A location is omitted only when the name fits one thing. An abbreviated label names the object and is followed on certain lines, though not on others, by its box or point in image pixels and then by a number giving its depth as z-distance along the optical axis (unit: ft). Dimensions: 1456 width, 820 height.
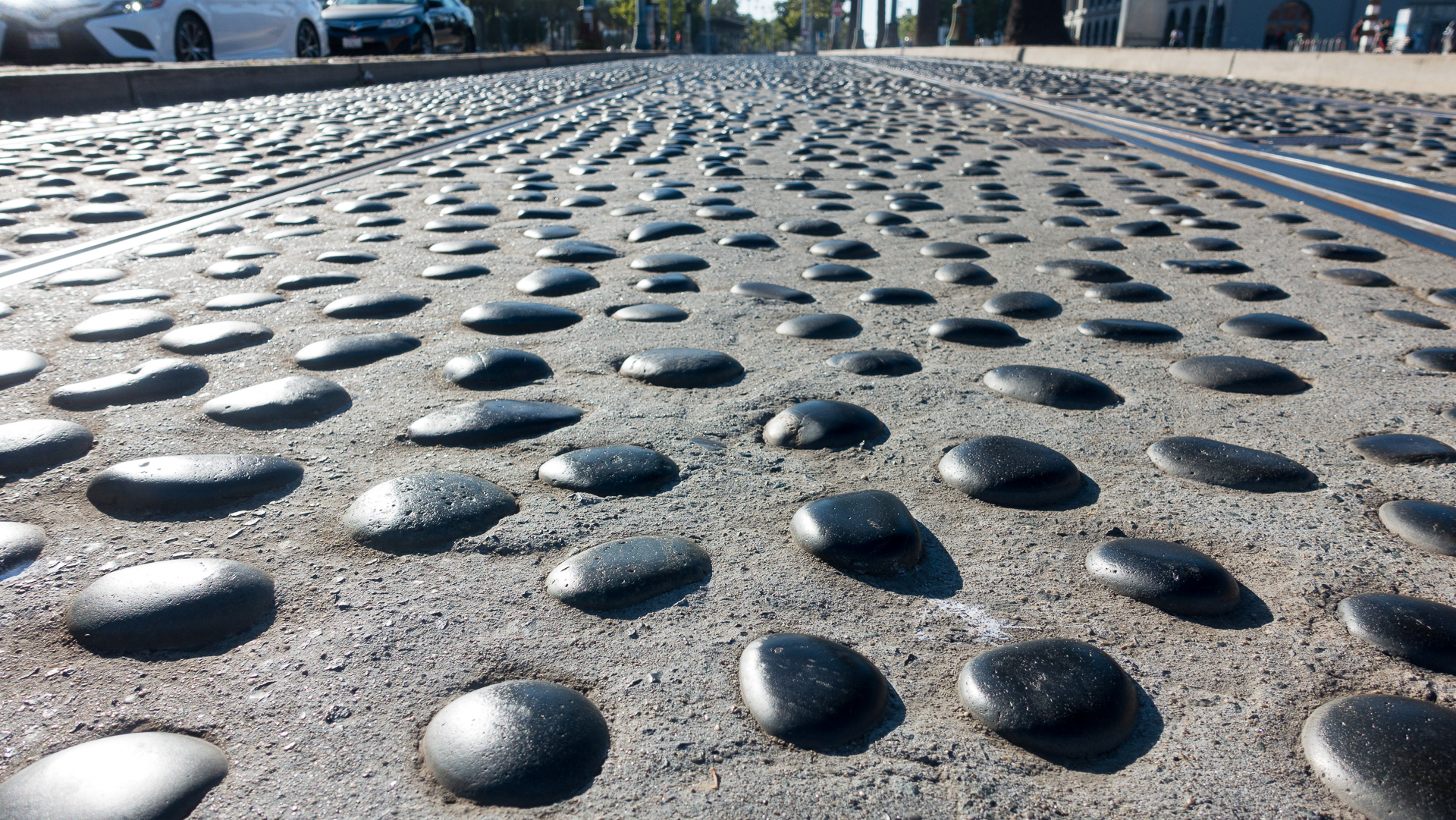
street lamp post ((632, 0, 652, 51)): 129.90
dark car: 47.93
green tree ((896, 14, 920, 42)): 388.98
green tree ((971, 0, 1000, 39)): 196.54
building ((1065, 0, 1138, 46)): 172.04
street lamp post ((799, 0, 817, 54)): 224.74
